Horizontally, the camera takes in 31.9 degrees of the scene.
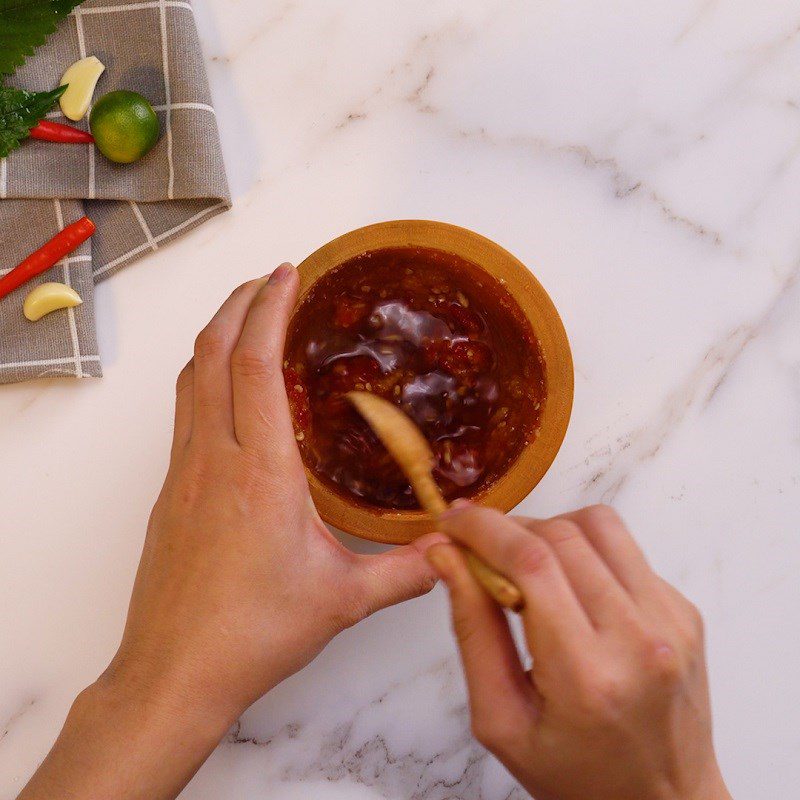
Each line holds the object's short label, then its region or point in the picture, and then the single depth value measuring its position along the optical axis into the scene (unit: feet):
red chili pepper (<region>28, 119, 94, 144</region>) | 2.12
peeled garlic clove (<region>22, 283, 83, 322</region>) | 2.10
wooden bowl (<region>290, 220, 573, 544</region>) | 1.89
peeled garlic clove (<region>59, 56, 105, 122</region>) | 2.11
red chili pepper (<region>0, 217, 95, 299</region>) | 2.10
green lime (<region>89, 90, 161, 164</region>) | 2.05
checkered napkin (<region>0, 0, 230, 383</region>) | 2.11
